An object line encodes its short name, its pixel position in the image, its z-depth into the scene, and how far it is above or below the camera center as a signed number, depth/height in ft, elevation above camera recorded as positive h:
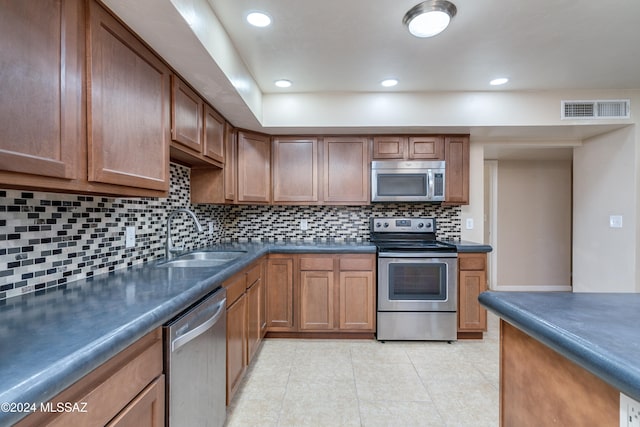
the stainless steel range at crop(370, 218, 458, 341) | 8.73 -2.52
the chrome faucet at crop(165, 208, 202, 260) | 6.33 -0.75
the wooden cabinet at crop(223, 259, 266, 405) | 5.52 -2.48
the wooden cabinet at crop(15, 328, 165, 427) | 2.10 -1.60
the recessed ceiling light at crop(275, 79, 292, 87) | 8.32 +3.92
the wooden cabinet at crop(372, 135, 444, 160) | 9.78 +2.33
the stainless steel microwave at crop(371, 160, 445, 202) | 9.59 +1.11
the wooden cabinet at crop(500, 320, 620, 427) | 2.33 -1.72
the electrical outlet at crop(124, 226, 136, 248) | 5.50 -0.49
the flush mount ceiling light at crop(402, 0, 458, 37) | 5.16 +3.74
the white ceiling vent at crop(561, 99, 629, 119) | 8.70 +3.26
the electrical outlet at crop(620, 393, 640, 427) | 2.00 -1.45
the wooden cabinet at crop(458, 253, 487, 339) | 8.86 -2.43
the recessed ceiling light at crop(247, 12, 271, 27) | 5.42 +3.86
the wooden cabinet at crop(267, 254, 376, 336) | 8.86 -2.34
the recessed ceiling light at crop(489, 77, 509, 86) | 8.16 +3.91
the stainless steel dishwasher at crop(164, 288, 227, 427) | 3.40 -2.14
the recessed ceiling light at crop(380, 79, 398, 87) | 8.24 +3.91
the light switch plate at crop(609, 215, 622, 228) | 9.25 -0.25
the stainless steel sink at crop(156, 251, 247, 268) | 6.57 -1.16
